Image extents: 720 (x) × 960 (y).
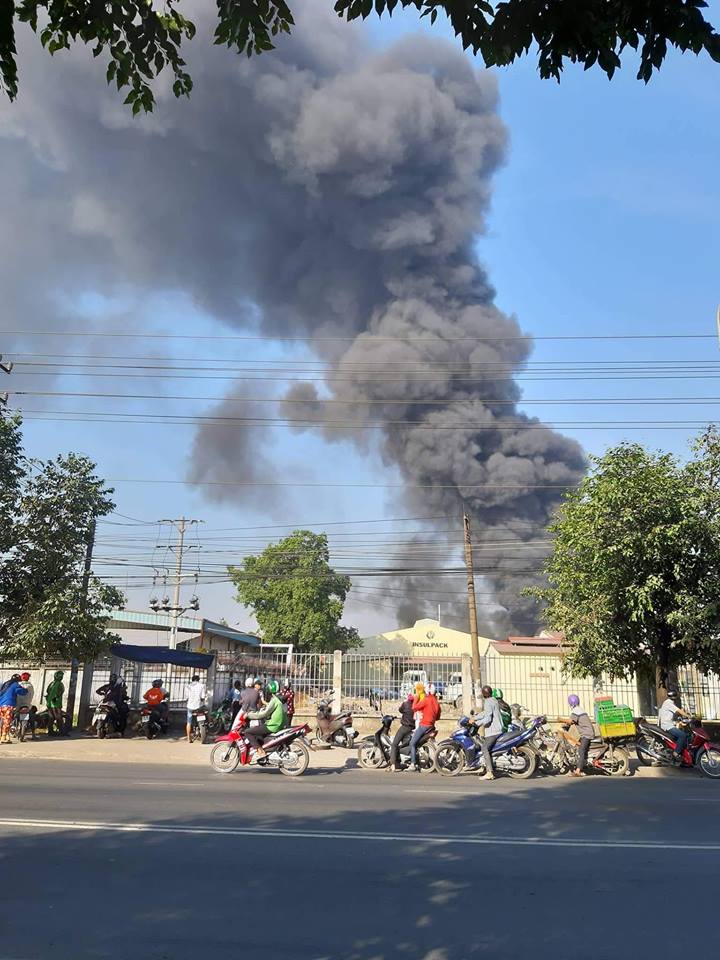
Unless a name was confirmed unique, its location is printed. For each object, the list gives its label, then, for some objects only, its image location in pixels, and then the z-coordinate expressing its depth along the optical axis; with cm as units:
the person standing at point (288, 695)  1802
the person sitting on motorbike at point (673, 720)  1375
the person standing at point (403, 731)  1340
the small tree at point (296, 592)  5803
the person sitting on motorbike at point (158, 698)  1870
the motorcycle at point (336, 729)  1647
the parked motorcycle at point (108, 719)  1845
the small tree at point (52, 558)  1764
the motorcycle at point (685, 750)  1349
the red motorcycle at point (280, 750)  1207
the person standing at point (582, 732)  1305
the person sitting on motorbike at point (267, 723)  1206
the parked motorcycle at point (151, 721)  1844
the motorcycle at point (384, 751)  1337
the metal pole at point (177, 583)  3791
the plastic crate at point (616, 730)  1409
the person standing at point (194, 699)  1800
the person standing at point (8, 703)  1669
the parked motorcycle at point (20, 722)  1706
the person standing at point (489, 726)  1198
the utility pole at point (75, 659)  1883
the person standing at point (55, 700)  1809
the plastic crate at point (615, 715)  1422
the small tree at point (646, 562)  1611
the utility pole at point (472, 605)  2262
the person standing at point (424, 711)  1304
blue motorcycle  1214
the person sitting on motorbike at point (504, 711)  1310
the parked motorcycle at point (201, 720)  1783
